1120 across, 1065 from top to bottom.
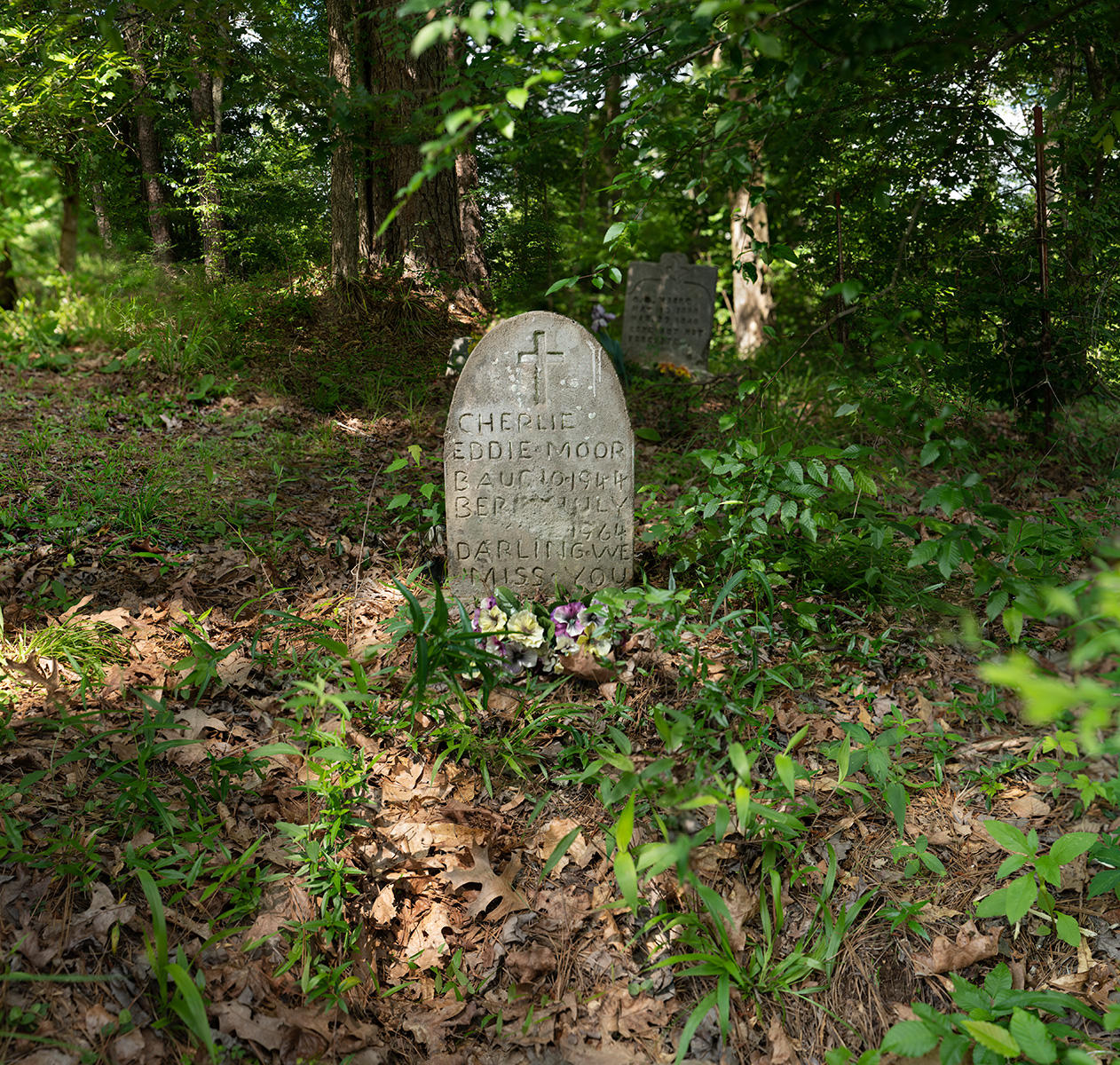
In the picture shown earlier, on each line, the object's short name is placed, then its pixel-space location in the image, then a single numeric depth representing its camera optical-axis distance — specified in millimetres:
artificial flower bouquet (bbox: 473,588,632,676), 2801
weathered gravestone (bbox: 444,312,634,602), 3113
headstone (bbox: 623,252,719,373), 8109
